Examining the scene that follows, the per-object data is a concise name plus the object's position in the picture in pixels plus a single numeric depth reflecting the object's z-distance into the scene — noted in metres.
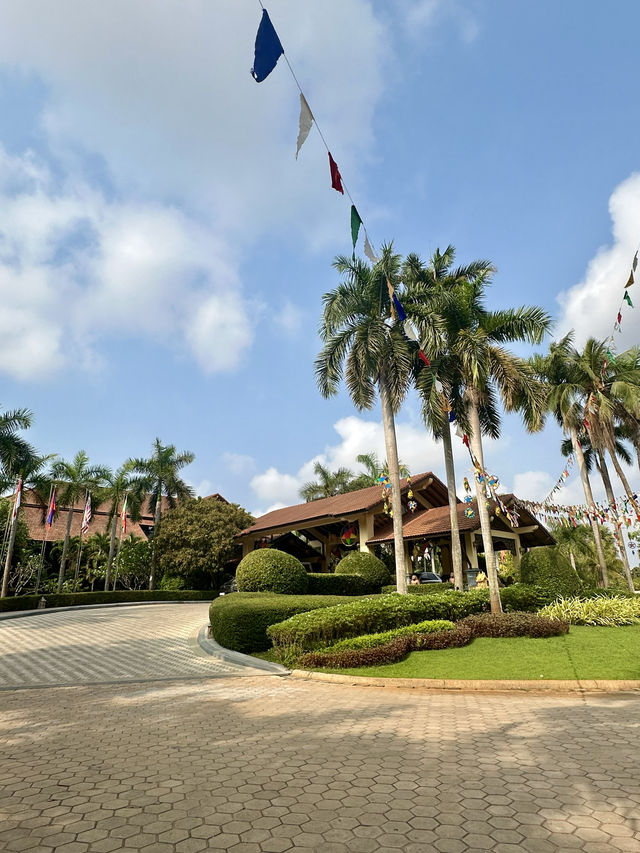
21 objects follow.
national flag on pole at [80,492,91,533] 30.72
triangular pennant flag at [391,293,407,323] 11.62
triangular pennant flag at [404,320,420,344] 12.21
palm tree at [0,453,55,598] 25.77
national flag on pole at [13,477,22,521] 25.98
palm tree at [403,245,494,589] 18.66
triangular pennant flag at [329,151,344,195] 8.18
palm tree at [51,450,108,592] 33.72
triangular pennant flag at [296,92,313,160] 7.00
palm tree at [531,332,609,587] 25.88
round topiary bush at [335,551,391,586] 22.83
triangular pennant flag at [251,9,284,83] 6.21
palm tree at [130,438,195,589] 37.81
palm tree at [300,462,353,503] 46.38
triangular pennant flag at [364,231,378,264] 9.49
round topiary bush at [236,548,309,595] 18.09
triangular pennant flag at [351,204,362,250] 8.89
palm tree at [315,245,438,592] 18.91
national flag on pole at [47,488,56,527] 29.42
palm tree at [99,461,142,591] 35.44
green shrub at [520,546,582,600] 17.75
